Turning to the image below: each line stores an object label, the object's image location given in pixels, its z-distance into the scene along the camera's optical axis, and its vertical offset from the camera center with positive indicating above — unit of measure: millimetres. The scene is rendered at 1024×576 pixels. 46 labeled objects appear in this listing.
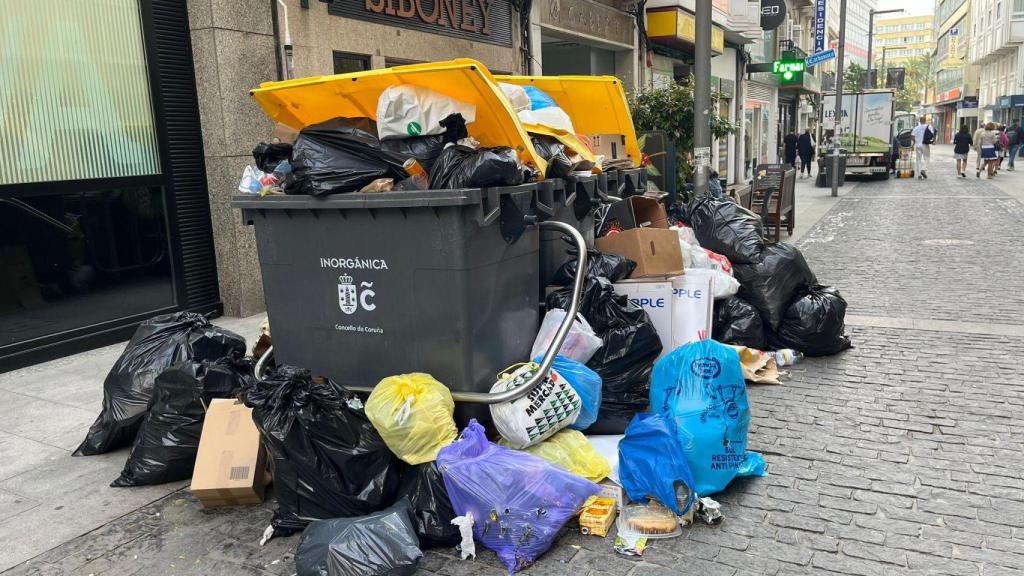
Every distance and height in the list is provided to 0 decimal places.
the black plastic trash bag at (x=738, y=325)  5512 -1325
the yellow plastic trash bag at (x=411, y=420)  3215 -1111
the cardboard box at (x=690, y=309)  4883 -1057
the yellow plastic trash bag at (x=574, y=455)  3432 -1385
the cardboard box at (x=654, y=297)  4781 -953
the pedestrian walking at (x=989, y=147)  23484 -565
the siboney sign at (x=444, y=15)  8383 +1615
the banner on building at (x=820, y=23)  31048 +4522
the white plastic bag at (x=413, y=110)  3746 +200
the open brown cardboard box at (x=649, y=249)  4840 -672
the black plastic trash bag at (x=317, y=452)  3186 -1224
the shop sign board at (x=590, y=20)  12250 +2133
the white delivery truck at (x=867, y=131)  24578 +84
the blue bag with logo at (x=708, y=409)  3438 -1235
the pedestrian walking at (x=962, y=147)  24875 -574
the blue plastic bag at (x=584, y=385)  3734 -1161
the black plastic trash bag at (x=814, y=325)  5566 -1364
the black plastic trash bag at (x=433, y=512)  3133 -1461
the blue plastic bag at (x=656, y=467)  3129 -1324
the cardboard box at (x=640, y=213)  5793 -547
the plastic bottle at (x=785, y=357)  5492 -1558
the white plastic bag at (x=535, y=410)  3400 -1172
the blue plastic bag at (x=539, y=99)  5055 +311
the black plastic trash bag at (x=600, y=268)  4590 -735
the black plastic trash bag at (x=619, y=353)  4086 -1121
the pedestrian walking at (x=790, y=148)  23664 -354
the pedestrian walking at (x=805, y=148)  24953 -405
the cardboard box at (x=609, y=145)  5793 -12
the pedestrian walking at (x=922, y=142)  24438 -362
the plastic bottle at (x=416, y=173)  3674 -101
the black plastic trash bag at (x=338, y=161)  3643 -33
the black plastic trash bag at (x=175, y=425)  3781 -1277
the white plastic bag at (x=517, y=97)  4676 +305
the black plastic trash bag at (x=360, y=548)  2830 -1462
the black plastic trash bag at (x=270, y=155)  4031 +14
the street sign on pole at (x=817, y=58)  17203 +1710
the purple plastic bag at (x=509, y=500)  3025 -1385
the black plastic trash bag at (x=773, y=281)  5648 -1048
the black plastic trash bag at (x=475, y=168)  3488 -86
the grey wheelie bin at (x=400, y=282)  3502 -619
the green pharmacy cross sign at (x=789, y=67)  21358 +1959
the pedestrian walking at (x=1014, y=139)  27194 -436
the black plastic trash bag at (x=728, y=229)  5797 -692
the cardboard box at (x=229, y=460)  3461 -1362
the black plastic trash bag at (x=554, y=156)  4320 -59
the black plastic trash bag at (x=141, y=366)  4121 -1092
